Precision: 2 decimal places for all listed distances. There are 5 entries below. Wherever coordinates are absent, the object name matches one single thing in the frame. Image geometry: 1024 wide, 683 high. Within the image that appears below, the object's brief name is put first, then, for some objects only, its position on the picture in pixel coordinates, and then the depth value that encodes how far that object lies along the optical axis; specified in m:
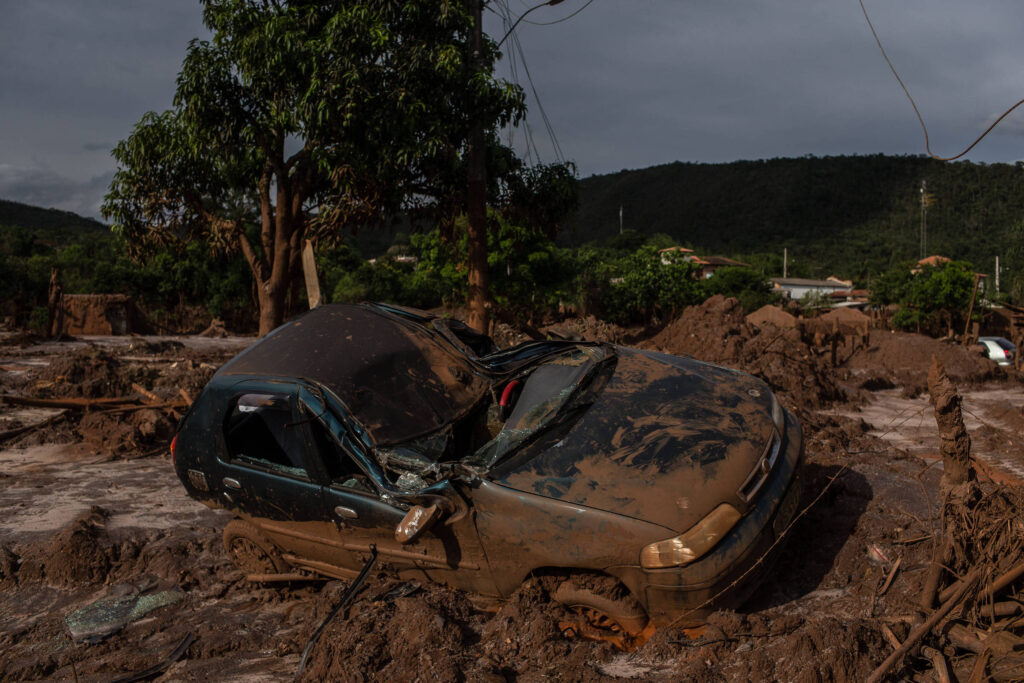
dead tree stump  2.95
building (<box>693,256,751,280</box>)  69.25
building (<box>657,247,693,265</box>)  36.00
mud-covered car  2.99
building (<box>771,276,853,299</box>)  69.19
